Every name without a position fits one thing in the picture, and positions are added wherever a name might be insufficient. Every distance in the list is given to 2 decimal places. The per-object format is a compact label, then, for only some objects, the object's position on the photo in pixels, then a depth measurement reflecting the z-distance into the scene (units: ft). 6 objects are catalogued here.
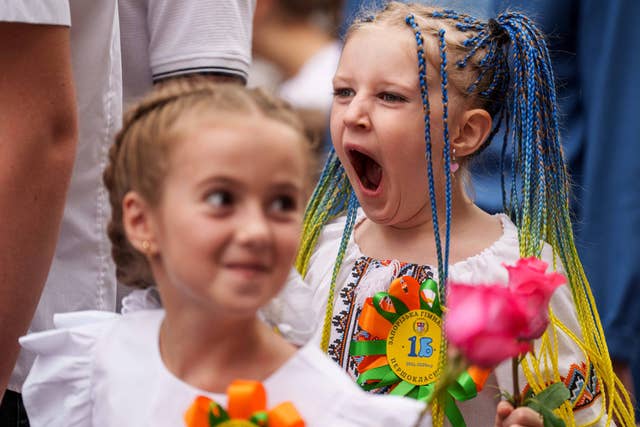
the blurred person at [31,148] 8.30
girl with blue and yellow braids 9.01
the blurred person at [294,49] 24.79
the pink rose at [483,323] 7.63
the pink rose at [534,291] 7.98
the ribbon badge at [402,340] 9.00
